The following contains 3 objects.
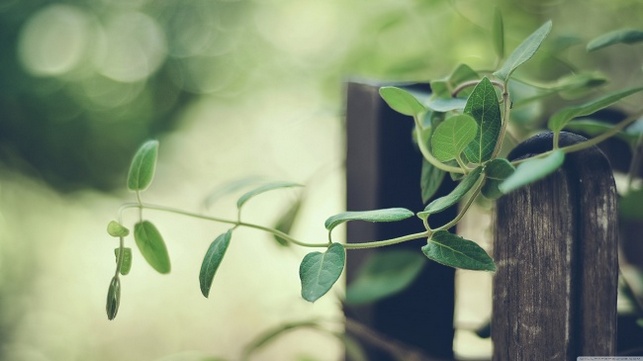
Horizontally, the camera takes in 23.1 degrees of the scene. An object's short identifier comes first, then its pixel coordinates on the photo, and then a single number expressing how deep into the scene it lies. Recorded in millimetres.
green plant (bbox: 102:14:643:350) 794
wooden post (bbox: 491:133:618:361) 821
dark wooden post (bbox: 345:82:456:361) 978
